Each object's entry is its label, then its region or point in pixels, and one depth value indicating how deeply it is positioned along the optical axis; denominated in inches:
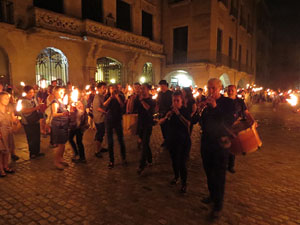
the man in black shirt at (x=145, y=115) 186.7
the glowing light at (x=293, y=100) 263.5
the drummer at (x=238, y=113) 190.9
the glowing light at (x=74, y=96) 205.6
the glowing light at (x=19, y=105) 207.7
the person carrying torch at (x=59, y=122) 185.5
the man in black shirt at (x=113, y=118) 197.5
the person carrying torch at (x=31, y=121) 211.6
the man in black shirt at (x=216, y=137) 122.3
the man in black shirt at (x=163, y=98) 230.5
